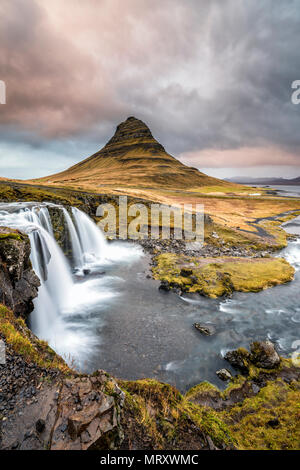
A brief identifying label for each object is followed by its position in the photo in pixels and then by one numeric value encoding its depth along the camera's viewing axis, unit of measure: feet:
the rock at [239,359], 34.35
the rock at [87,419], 14.10
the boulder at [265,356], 33.55
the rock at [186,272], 65.77
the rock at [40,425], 14.58
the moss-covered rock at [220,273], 61.52
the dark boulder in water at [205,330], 44.15
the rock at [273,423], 23.31
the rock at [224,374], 32.76
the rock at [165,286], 60.34
